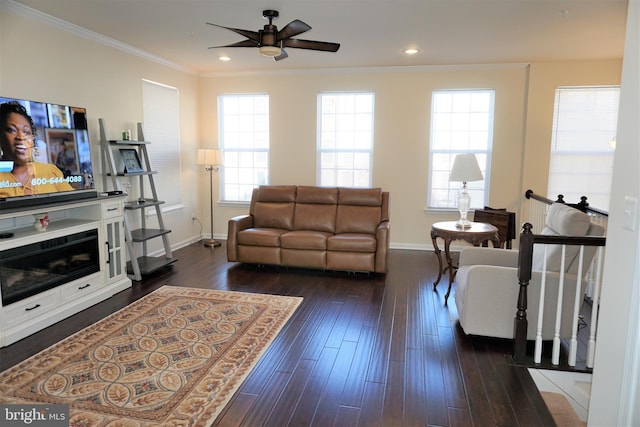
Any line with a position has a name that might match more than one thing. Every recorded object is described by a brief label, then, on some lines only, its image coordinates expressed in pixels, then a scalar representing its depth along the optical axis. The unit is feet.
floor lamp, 20.11
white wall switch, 5.08
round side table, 12.81
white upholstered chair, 9.72
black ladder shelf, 14.80
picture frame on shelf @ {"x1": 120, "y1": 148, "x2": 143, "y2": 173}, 15.84
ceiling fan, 11.05
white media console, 10.19
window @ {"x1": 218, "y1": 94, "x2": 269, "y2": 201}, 21.65
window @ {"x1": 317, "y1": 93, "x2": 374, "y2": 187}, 20.51
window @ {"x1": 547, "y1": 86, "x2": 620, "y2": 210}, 17.99
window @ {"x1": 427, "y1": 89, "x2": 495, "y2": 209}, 19.33
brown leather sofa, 15.89
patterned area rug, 7.63
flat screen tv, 10.60
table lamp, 13.89
